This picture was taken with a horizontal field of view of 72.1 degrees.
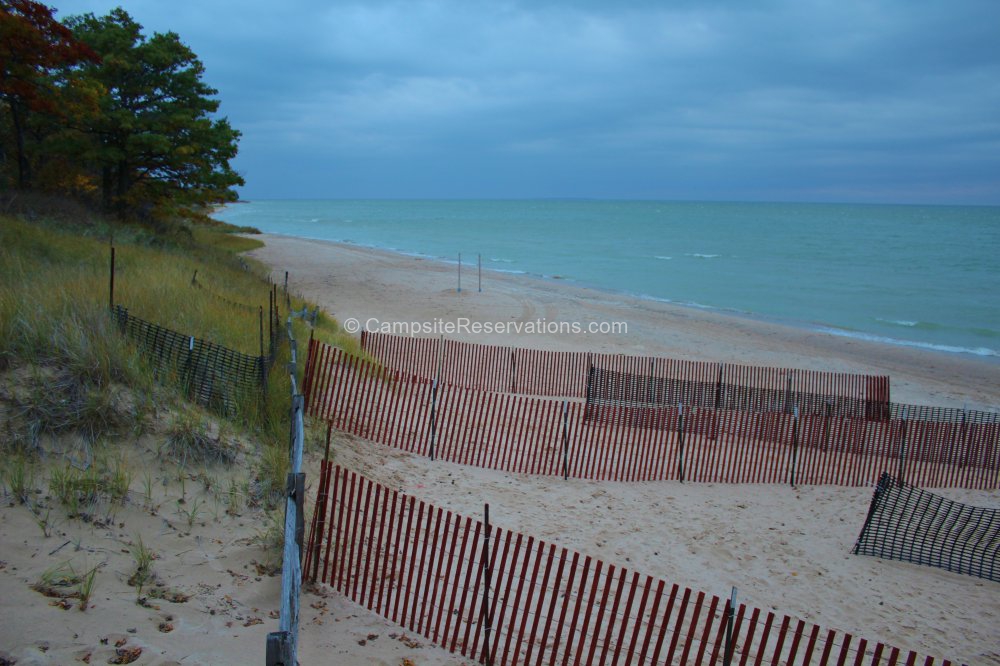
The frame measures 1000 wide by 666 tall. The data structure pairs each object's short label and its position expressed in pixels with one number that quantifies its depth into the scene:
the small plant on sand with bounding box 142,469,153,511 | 5.86
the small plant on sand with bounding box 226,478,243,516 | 6.18
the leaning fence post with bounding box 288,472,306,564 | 4.52
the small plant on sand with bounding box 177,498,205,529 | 5.86
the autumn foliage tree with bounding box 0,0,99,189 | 15.25
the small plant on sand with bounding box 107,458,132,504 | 5.73
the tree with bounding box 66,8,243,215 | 23.33
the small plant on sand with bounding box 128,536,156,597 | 4.96
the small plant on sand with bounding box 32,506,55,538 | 5.16
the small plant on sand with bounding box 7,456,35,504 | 5.41
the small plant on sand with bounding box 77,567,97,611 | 4.55
